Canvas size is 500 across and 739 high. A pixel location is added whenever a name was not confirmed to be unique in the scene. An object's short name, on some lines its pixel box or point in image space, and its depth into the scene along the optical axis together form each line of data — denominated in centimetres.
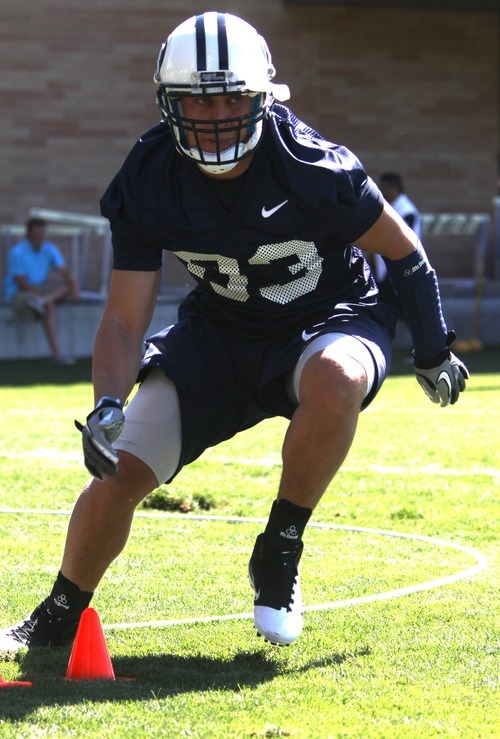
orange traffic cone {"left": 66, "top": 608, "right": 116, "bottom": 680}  741
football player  814
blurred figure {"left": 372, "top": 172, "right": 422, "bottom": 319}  2866
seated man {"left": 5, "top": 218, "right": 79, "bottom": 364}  3219
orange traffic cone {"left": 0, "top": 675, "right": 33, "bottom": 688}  726
